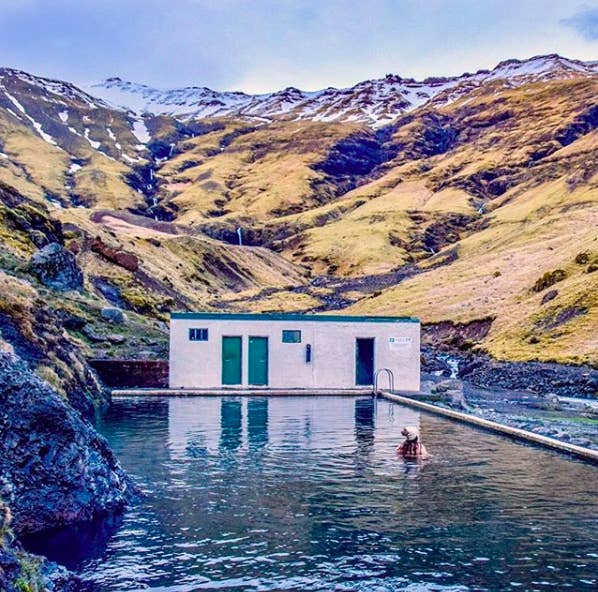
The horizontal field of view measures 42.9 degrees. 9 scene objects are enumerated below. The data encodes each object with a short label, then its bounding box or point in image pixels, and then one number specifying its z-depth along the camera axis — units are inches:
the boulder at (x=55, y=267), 1862.7
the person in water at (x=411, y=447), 816.3
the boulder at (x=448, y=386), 1644.9
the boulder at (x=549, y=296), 2844.5
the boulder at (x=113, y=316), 1809.8
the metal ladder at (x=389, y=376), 1564.7
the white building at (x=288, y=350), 1503.4
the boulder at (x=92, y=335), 1632.6
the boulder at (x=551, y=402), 1567.4
